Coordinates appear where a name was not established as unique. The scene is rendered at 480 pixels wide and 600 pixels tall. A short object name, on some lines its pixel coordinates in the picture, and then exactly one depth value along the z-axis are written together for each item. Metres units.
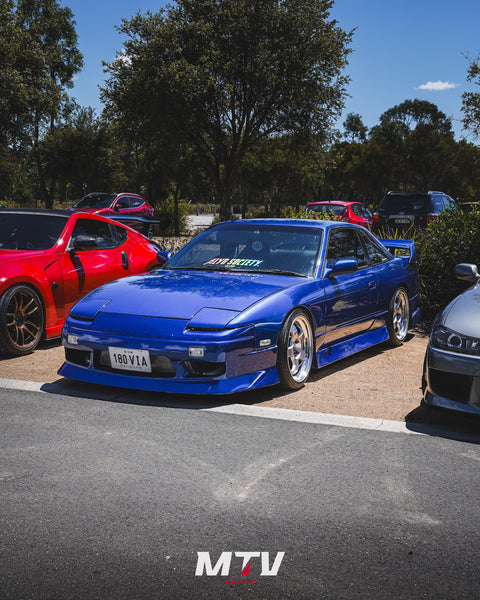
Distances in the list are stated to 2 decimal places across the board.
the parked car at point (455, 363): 4.80
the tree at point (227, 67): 24.20
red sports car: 7.11
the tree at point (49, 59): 27.98
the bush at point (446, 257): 9.98
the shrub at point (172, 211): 34.81
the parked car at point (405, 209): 18.94
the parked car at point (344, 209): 20.50
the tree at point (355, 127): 89.00
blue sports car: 5.37
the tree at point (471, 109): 14.37
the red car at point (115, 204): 23.65
